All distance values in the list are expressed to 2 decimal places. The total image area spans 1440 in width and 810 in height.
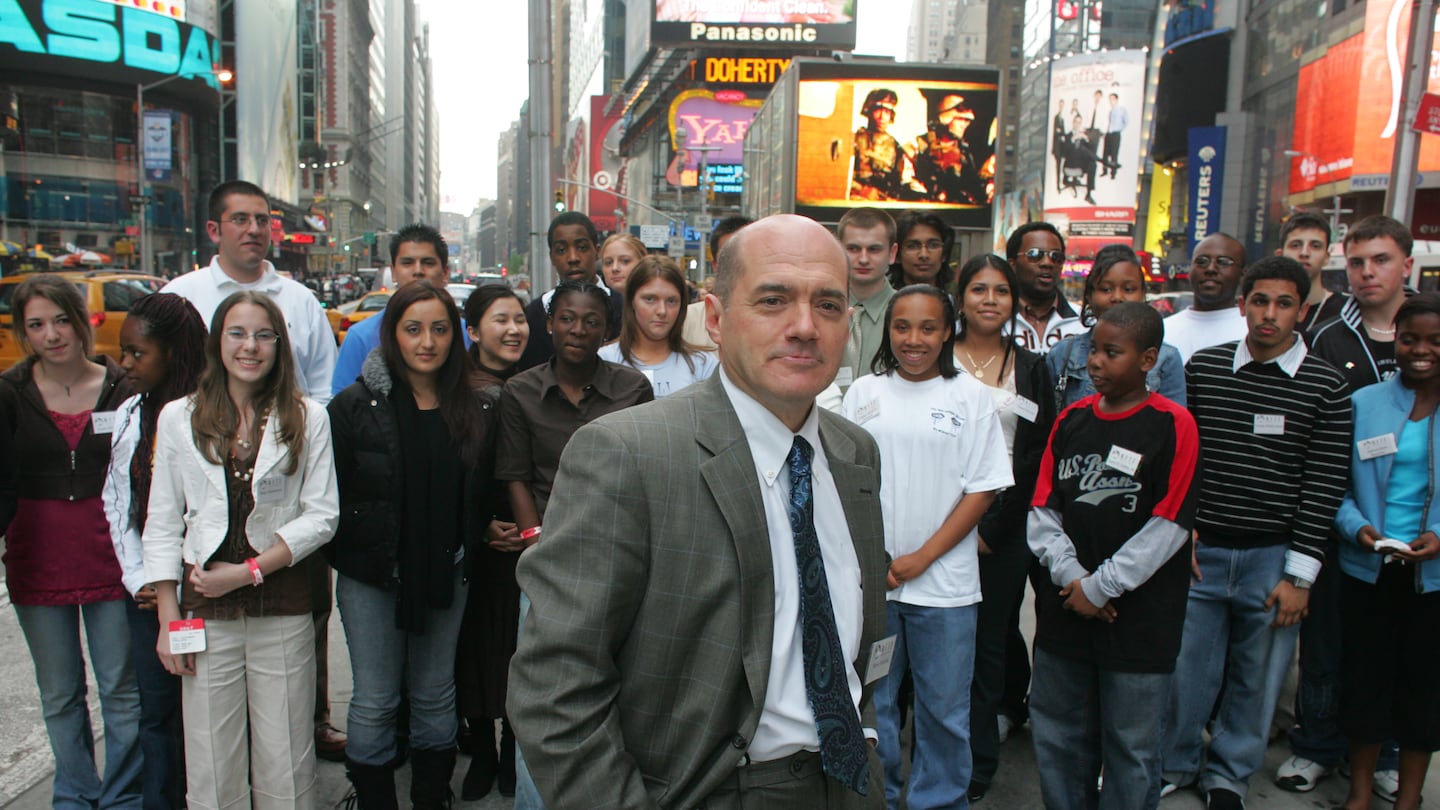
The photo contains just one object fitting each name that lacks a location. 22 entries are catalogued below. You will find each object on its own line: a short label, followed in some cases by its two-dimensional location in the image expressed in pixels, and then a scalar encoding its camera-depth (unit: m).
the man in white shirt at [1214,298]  4.52
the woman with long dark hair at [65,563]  3.38
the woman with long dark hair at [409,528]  3.41
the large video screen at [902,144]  32.66
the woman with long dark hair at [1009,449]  3.89
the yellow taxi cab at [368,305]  19.91
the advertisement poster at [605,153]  99.56
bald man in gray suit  1.50
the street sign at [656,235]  36.38
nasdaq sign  35.41
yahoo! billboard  62.06
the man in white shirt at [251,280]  4.61
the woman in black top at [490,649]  3.82
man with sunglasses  5.12
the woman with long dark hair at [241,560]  3.11
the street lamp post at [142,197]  32.78
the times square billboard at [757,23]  59.91
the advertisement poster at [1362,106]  37.50
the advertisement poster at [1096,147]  57.59
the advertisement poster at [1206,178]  48.59
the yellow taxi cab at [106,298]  13.86
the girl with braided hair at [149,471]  3.30
